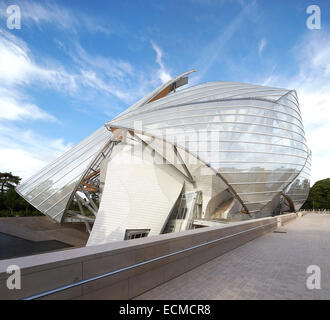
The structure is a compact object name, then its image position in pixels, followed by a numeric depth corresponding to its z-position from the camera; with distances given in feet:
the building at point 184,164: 59.21
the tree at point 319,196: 215.72
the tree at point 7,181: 138.62
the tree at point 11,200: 112.25
